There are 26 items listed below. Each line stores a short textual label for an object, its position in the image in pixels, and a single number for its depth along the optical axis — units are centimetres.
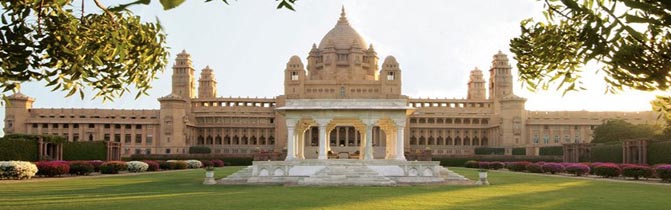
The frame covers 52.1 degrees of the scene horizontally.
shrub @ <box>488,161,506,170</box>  5644
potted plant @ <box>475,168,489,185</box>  3077
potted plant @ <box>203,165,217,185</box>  3042
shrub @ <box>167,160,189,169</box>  5170
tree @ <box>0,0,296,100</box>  992
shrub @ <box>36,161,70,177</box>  3582
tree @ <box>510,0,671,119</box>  559
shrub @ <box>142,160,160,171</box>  4798
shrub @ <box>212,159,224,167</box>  6009
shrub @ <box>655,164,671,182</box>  3148
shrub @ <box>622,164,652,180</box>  3419
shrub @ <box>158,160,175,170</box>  5109
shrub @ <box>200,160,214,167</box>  5863
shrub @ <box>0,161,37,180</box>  3188
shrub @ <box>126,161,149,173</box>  4475
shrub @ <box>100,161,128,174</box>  4153
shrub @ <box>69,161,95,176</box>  3883
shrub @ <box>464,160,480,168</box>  5975
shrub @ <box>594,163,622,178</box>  3716
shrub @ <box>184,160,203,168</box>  5556
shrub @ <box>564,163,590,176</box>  4081
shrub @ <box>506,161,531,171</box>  5031
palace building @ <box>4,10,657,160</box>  8619
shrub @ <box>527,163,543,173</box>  4722
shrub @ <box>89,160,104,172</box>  4197
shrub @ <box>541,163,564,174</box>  4431
